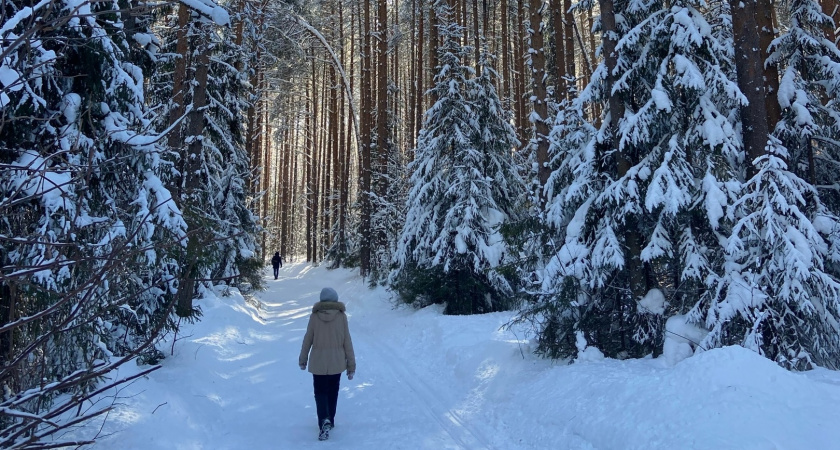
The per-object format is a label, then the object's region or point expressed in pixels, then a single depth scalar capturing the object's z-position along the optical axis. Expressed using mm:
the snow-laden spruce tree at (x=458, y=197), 12930
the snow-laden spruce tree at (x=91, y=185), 4449
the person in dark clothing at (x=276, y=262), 32344
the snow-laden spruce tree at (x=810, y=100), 7258
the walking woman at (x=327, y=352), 6090
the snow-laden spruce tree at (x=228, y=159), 14219
